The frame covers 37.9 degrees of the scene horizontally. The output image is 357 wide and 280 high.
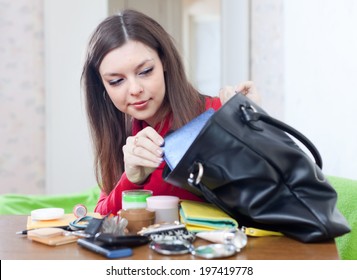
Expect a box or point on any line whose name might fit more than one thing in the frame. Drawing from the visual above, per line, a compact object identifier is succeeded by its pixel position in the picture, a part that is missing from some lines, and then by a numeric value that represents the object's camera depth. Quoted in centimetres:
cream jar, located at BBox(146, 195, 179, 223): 85
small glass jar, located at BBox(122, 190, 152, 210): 88
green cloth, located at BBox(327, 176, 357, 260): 103
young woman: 97
